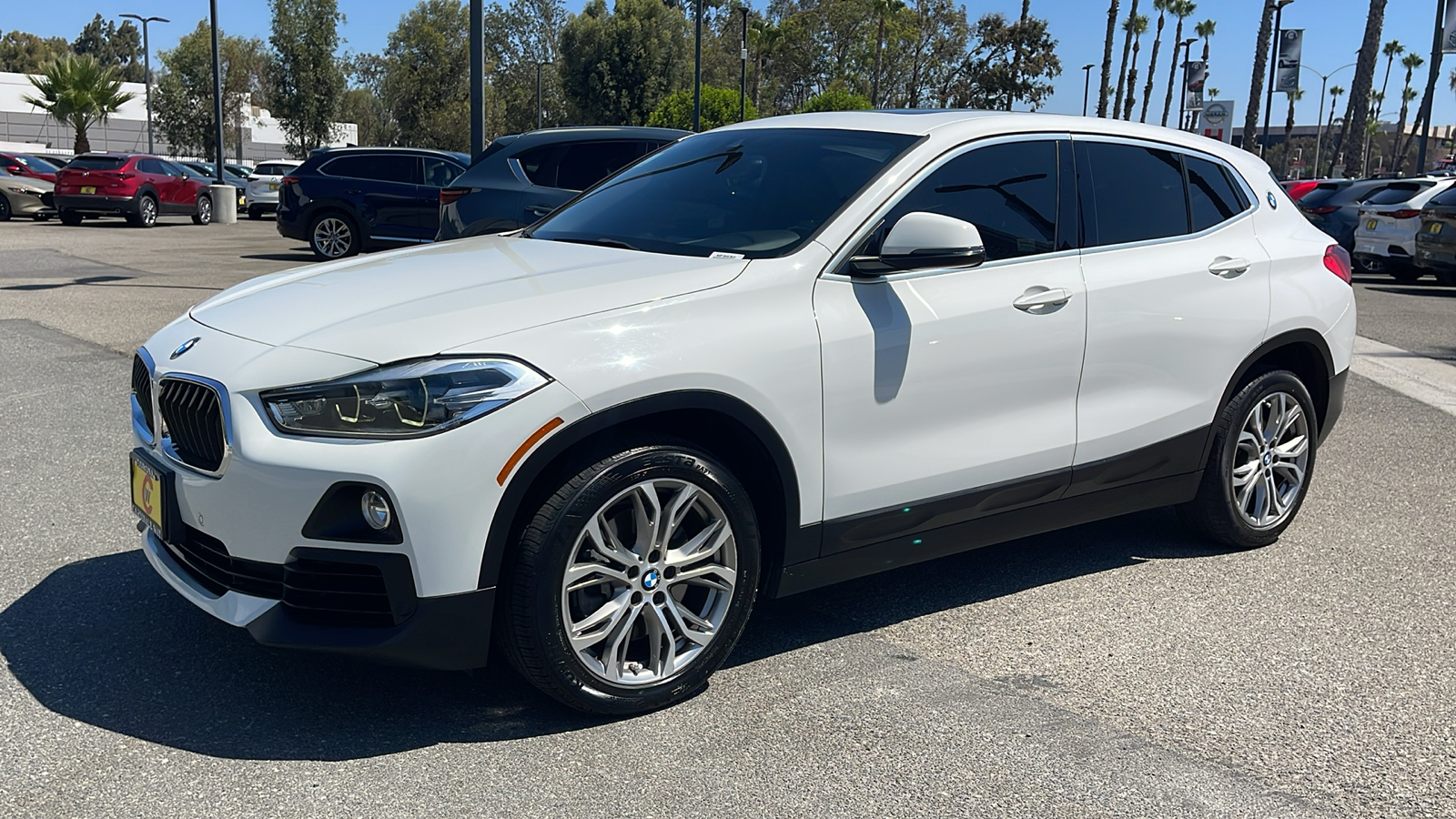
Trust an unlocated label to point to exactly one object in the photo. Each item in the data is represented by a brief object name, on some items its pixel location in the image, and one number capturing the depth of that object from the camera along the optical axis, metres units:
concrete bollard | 30.20
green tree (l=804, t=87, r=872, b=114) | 48.94
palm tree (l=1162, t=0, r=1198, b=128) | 85.38
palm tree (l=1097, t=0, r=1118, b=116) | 59.91
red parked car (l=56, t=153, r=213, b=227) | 26.38
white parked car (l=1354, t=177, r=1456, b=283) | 18.58
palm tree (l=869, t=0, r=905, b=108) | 62.31
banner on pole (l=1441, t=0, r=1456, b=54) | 36.34
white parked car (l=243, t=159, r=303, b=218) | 31.92
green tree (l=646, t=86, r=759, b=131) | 50.66
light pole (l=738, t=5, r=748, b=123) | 41.78
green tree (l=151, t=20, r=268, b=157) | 62.62
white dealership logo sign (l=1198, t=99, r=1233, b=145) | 49.00
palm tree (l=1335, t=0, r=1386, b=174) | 33.22
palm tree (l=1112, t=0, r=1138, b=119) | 71.78
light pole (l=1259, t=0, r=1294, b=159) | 47.77
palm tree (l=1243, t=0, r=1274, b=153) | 44.28
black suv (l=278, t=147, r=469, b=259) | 17.45
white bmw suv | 3.09
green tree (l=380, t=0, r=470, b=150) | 73.59
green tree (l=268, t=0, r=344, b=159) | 55.94
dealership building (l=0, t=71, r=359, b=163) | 72.75
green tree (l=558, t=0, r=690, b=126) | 66.56
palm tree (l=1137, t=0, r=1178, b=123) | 82.00
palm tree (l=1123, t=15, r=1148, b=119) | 76.06
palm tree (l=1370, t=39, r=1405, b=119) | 124.62
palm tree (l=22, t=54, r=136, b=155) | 52.03
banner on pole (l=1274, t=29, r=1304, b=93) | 46.41
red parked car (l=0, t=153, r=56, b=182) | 29.14
